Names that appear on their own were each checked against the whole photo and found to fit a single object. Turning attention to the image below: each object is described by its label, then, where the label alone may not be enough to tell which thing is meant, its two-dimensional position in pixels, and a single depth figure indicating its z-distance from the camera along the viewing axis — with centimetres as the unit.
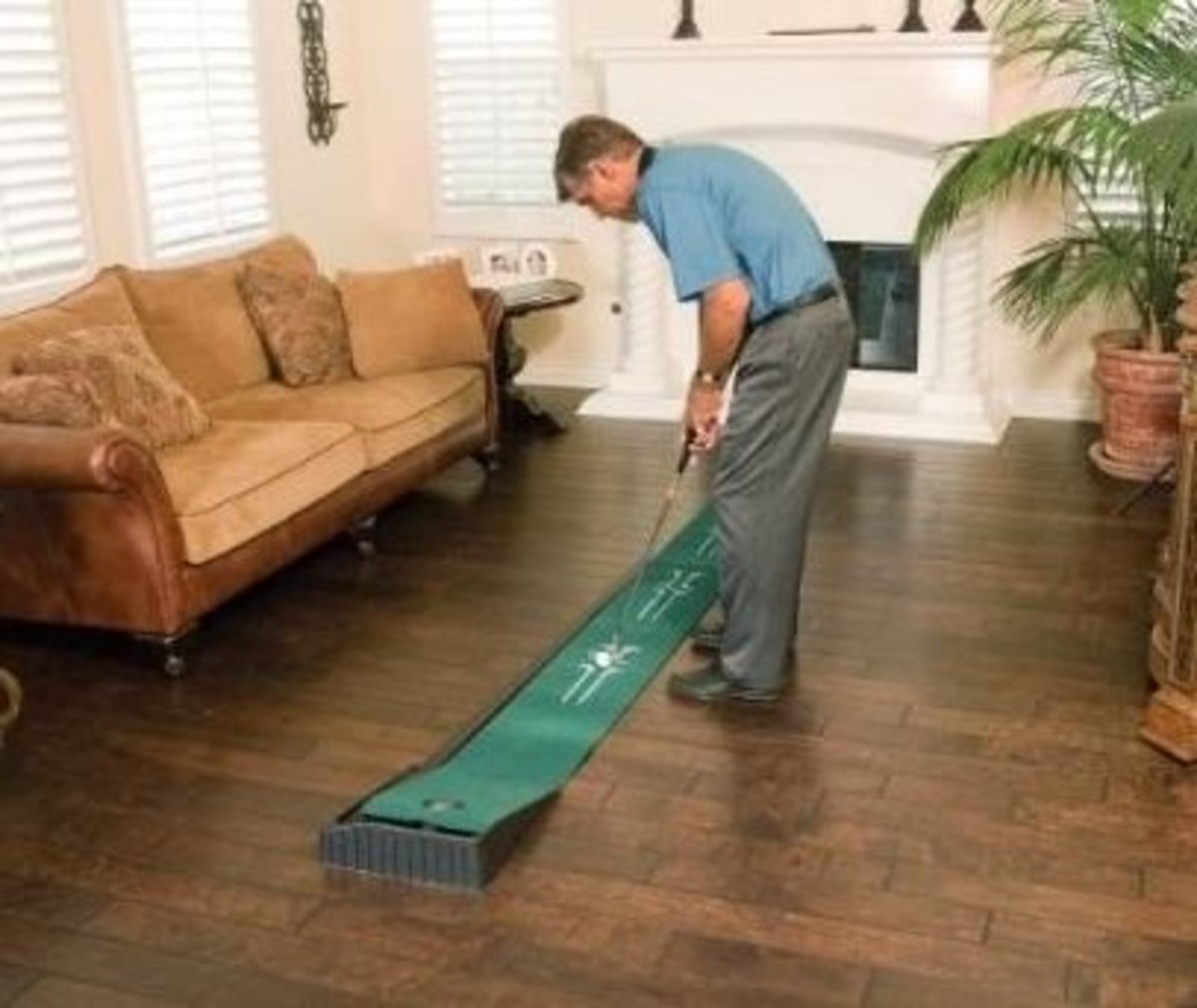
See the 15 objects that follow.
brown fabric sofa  345
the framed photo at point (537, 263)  601
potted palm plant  465
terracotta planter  488
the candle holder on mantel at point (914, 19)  539
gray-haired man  309
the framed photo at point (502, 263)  607
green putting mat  282
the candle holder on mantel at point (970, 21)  533
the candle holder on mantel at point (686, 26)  575
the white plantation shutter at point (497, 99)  618
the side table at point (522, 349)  554
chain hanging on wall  595
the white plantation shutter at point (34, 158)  434
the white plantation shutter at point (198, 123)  499
